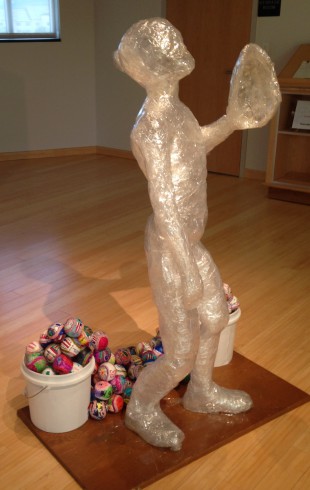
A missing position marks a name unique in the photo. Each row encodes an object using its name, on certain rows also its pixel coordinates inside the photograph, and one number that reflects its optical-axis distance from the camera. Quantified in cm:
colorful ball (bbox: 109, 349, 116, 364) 202
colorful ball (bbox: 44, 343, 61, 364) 180
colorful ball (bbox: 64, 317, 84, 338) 186
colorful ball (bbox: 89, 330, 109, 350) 200
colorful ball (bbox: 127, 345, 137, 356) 215
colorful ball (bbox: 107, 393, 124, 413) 189
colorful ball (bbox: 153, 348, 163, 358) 207
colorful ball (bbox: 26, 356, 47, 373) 178
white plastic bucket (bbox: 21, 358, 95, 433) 174
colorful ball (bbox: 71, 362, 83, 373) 177
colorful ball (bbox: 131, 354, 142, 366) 206
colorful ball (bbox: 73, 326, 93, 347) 186
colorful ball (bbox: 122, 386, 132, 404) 194
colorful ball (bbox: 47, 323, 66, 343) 186
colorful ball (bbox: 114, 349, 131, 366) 208
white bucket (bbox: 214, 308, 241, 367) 213
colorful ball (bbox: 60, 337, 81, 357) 182
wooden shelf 430
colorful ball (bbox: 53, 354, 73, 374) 176
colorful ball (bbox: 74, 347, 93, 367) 183
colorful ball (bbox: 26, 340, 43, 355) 182
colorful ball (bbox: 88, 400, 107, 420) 186
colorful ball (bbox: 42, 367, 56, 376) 175
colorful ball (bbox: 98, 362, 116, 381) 194
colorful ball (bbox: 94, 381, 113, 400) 189
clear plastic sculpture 155
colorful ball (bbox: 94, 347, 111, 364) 201
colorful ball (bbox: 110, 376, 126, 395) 195
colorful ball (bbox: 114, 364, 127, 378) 199
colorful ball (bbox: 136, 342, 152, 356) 210
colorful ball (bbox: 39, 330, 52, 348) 187
